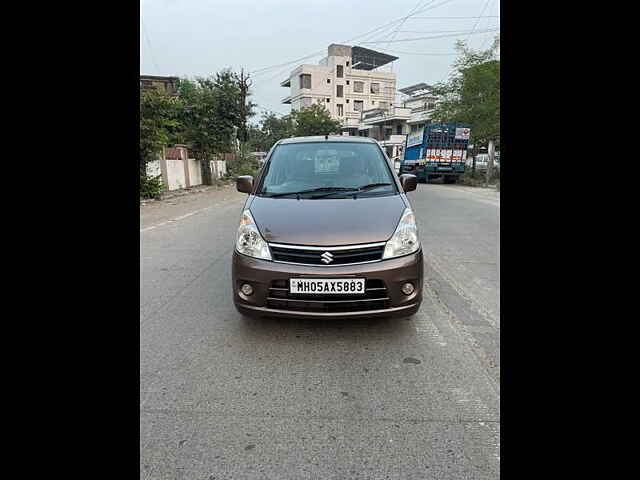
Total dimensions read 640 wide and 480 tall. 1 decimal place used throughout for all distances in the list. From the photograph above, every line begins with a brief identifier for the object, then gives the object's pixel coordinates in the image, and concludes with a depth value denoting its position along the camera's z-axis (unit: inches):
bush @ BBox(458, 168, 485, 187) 858.8
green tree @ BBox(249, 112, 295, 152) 1944.8
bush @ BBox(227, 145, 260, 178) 1080.0
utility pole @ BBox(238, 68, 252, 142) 885.8
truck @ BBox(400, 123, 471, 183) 837.2
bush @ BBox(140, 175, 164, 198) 547.2
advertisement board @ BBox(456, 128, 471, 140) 834.8
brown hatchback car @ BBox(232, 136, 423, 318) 112.2
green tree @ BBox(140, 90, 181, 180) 521.7
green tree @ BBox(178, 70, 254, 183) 778.2
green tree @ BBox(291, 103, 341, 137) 1640.0
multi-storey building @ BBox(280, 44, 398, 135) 2279.8
